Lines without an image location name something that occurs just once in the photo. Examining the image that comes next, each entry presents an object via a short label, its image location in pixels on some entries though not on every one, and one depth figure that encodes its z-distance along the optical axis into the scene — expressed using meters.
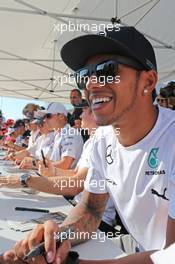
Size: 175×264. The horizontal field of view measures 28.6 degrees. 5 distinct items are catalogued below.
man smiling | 0.94
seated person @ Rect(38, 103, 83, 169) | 2.44
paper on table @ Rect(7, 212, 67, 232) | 1.14
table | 0.96
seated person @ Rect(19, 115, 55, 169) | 3.14
